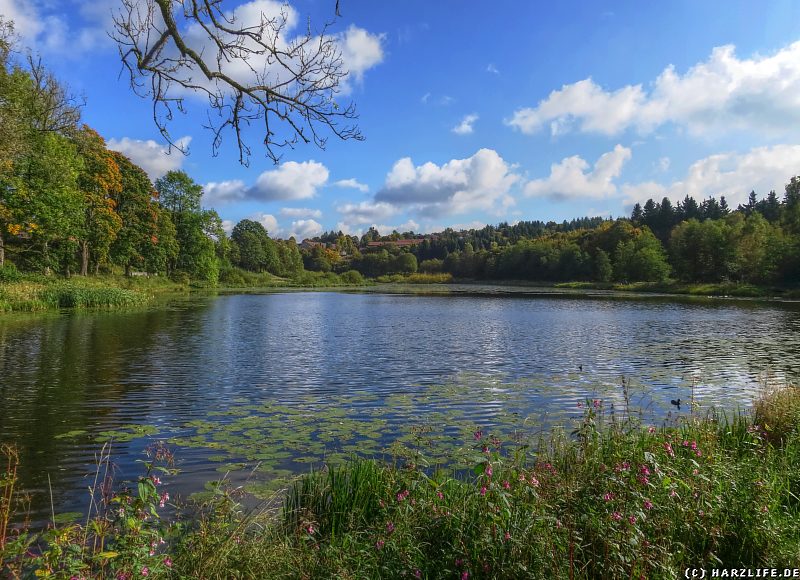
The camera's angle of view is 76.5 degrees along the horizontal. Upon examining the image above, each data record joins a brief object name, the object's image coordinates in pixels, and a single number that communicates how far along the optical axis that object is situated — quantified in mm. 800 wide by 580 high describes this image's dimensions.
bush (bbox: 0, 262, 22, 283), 34938
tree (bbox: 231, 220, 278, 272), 119375
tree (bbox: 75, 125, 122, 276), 46094
